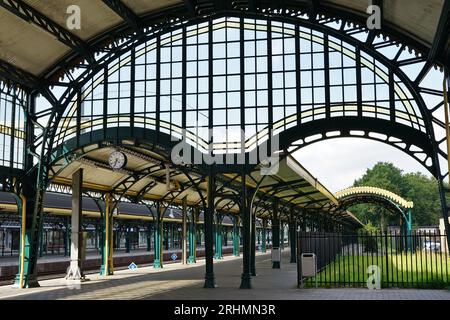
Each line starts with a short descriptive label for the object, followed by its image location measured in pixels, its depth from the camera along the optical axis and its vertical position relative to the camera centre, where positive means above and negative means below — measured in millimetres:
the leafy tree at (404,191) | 140250 +7548
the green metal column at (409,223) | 47438 -402
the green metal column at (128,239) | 60312 -1906
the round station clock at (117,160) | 24062 +2713
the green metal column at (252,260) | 28578 -2056
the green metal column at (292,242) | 41212 -1715
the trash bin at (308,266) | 22062 -1844
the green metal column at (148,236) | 63844 -1642
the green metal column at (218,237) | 47938 -1396
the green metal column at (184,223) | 38312 -124
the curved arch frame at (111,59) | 20281 +5251
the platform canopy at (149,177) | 25094 +2242
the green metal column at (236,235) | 55438 -1502
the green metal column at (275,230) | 33844 -611
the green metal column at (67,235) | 49159 -1157
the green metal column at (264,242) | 68012 -2709
